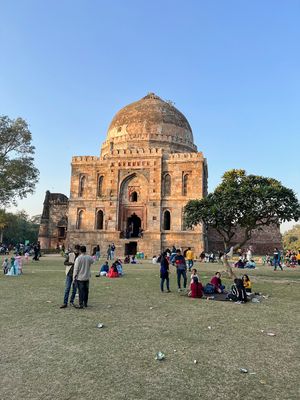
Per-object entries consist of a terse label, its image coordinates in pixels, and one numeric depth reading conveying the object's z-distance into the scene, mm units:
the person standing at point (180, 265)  12688
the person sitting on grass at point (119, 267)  17181
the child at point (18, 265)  16661
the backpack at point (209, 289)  11844
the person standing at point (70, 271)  8906
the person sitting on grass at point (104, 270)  17391
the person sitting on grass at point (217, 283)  12070
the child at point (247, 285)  12008
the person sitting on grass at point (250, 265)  24975
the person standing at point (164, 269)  11930
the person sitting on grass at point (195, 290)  11117
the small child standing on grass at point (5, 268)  16598
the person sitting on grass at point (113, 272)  16734
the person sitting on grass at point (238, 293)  10375
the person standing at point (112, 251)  30655
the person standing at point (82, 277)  8938
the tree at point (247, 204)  17594
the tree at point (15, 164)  20703
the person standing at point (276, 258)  23300
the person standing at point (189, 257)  20047
